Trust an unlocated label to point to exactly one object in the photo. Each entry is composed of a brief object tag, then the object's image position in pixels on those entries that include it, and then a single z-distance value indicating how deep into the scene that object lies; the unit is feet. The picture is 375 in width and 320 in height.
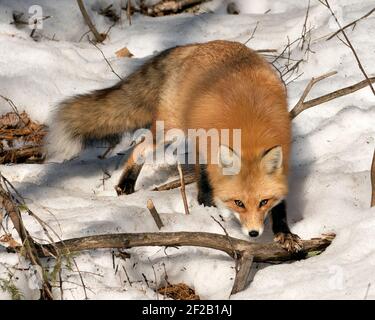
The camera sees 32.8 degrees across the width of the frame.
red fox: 12.88
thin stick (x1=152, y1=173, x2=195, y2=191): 16.11
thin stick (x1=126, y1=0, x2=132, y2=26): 22.38
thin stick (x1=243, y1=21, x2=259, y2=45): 20.56
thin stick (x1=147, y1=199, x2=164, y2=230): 12.83
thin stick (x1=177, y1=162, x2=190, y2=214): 13.98
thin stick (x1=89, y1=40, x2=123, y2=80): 18.66
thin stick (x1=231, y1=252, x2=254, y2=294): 10.94
